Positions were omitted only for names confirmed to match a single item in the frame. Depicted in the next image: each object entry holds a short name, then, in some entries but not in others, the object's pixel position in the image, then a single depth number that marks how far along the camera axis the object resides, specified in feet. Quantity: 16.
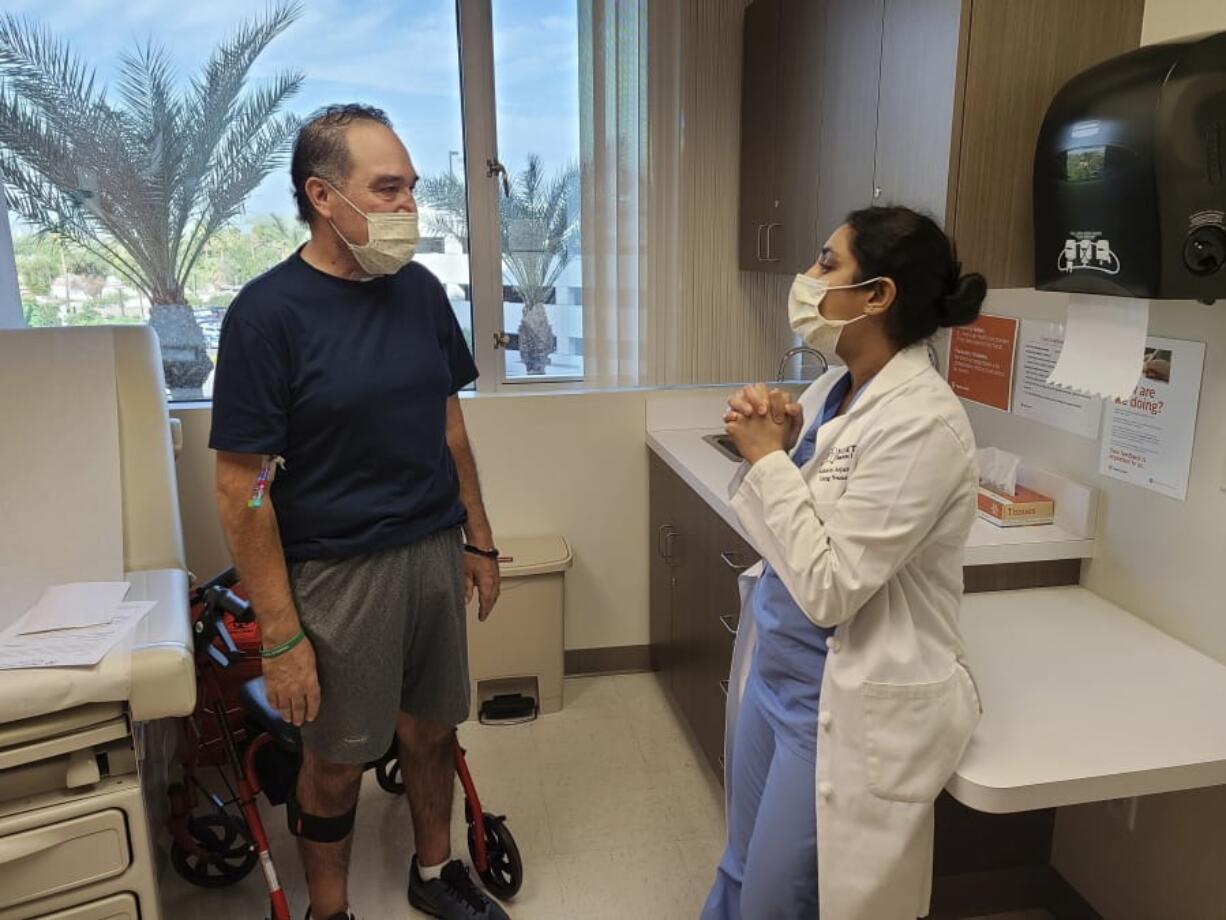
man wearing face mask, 4.90
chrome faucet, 9.40
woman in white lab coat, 3.81
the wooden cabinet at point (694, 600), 7.19
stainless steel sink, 8.33
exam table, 4.90
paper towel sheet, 4.73
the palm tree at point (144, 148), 8.36
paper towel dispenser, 4.17
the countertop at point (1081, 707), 3.97
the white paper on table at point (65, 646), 4.90
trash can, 8.85
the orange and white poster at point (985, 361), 6.47
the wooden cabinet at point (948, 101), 5.28
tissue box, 6.00
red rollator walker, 5.92
